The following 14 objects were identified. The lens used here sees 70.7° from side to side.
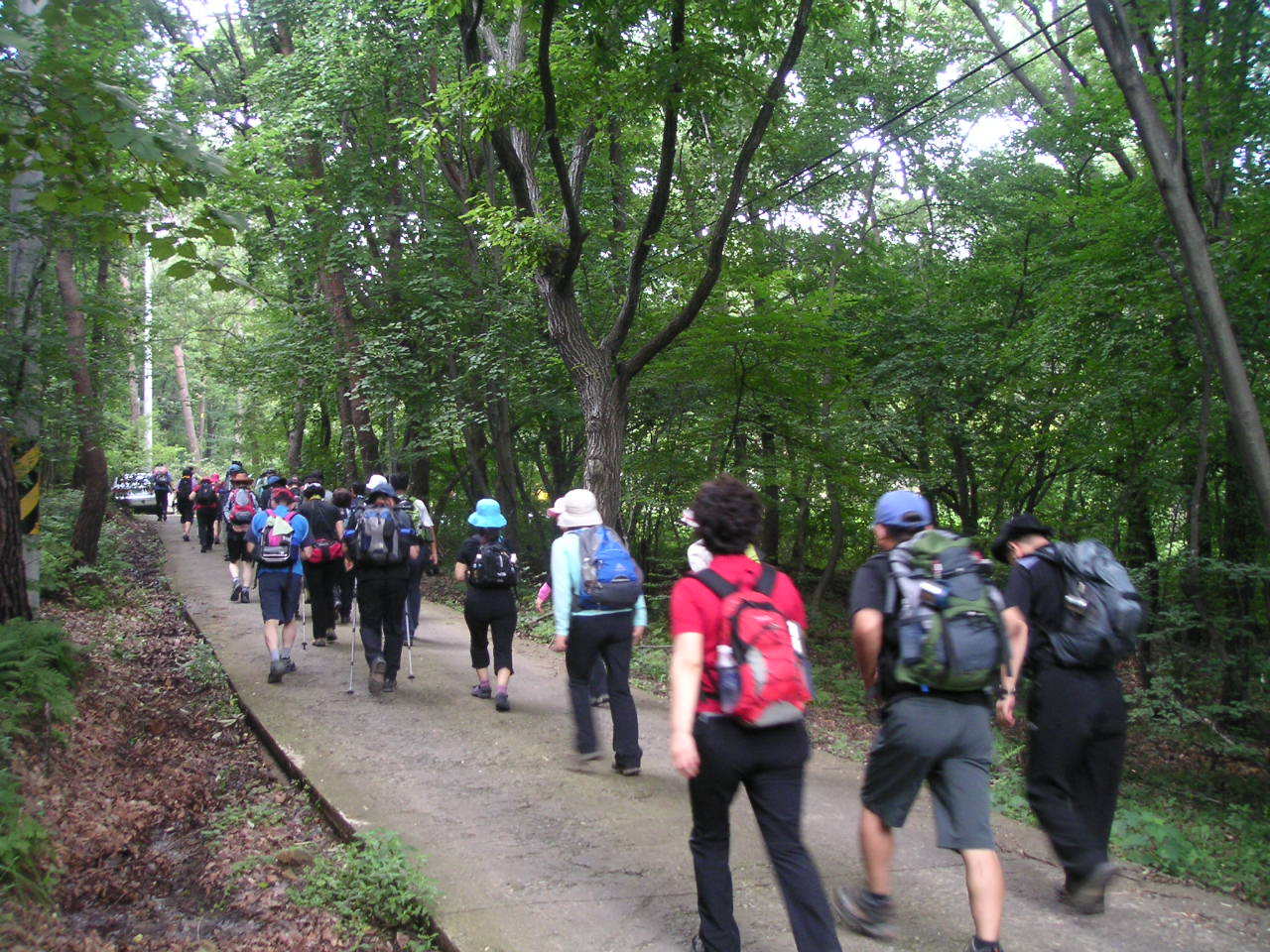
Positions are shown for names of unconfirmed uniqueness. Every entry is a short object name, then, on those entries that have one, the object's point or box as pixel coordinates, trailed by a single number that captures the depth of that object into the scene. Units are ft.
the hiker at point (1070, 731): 13.32
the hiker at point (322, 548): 29.96
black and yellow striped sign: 25.91
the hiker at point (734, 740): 10.40
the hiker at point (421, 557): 32.48
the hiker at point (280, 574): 27.04
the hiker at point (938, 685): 11.10
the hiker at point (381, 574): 25.44
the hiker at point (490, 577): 23.21
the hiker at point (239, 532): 42.34
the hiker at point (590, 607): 18.49
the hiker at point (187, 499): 74.59
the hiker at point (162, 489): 81.61
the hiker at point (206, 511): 63.52
